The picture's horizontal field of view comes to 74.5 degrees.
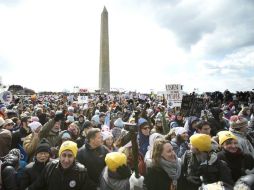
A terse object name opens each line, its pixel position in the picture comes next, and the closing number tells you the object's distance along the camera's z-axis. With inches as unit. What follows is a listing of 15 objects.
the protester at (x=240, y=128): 96.7
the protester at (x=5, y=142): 104.7
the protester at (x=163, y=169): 68.6
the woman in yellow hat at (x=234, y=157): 76.3
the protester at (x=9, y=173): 72.5
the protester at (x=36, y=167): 74.7
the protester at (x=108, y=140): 109.1
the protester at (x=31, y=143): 103.2
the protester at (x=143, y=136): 114.2
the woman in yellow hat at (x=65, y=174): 69.2
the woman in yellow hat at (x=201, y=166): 65.1
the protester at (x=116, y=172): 70.4
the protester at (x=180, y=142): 100.9
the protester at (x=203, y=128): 103.2
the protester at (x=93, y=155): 83.4
